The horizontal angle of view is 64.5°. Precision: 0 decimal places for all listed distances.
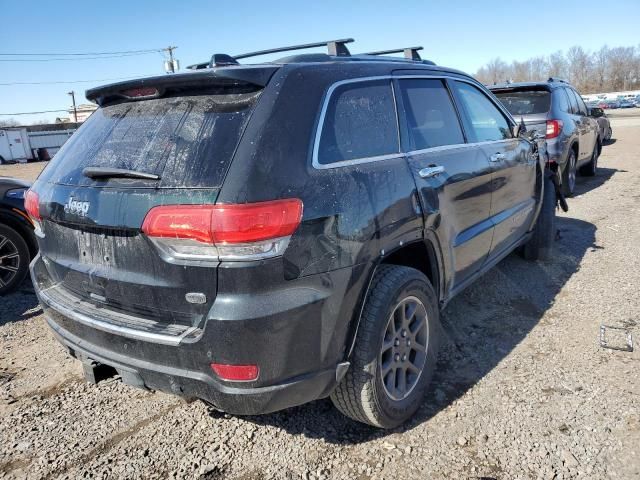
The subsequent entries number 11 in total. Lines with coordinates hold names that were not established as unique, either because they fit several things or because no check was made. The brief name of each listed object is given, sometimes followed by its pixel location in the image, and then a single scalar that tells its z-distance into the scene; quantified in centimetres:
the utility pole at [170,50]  5500
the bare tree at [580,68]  11084
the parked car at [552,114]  788
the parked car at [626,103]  5619
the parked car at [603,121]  1000
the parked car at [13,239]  495
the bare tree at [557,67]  11499
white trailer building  3697
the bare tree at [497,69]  11609
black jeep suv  201
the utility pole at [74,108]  6928
